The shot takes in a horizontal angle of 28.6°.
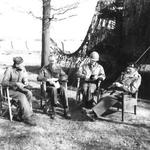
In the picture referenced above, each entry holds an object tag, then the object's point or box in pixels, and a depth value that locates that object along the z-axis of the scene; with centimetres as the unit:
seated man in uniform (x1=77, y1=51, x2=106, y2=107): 688
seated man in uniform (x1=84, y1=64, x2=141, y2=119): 621
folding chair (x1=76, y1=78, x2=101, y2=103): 693
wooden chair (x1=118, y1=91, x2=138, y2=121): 632
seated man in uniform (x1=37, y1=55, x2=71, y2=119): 643
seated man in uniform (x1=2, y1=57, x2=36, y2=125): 603
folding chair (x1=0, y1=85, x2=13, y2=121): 608
